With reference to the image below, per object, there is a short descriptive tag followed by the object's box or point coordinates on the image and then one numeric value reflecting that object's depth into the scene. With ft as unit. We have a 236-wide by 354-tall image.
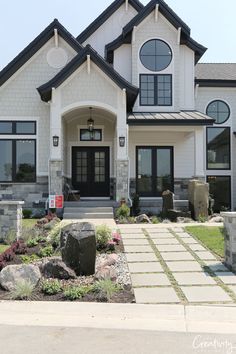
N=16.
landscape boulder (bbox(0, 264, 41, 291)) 22.29
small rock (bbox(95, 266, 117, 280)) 23.49
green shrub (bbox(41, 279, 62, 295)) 21.66
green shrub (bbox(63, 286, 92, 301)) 20.98
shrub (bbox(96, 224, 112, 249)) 31.82
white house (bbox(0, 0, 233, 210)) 55.16
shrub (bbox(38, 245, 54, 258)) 29.56
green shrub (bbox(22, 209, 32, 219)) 55.21
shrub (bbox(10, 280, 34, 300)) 21.04
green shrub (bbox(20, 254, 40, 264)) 27.87
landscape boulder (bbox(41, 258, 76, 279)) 24.26
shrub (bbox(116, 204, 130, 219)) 49.88
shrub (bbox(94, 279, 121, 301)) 20.89
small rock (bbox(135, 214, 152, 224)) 47.60
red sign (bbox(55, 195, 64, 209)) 52.49
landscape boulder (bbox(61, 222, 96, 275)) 25.27
